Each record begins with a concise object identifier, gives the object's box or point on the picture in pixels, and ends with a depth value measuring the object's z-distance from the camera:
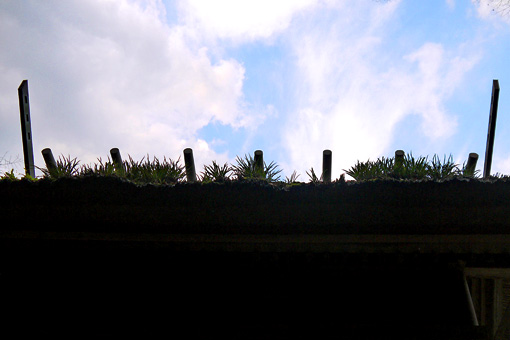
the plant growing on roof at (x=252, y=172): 2.55
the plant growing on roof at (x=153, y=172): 2.65
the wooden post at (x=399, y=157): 2.61
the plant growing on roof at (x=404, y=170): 2.48
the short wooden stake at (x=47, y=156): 3.33
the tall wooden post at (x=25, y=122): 3.93
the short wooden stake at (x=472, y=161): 3.13
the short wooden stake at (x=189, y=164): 3.03
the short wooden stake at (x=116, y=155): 3.15
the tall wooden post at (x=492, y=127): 3.82
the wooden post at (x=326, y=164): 2.90
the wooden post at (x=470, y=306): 2.77
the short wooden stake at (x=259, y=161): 2.59
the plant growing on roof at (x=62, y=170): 2.60
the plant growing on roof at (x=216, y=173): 2.55
